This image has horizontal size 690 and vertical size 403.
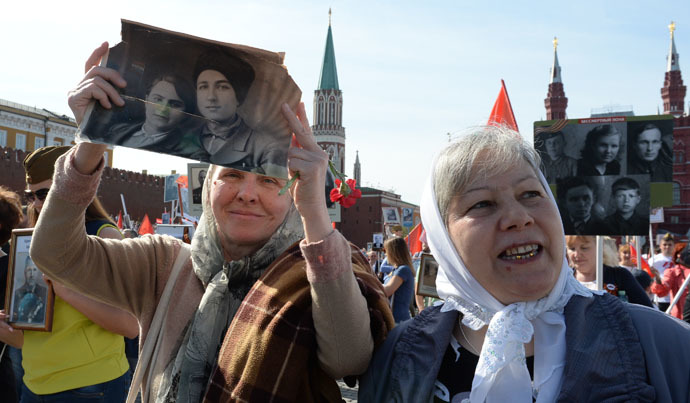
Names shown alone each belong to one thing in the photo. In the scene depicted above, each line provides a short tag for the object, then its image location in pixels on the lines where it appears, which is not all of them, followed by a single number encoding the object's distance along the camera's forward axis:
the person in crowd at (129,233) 12.24
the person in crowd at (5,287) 3.08
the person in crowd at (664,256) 9.59
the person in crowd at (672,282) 7.23
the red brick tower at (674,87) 68.81
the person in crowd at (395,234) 8.73
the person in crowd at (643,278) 5.98
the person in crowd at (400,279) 7.07
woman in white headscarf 1.45
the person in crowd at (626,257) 8.66
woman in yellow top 2.78
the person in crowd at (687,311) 4.65
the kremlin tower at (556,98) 75.88
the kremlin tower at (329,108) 83.00
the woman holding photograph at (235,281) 1.69
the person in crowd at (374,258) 15.34
